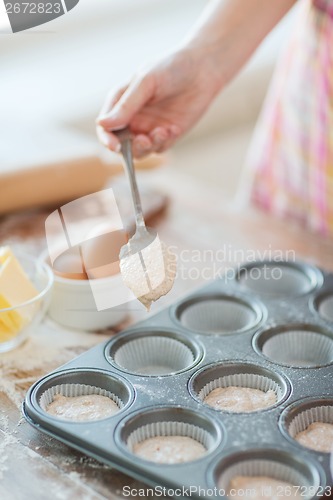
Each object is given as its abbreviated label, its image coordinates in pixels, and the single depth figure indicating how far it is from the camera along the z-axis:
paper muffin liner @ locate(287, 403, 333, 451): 0.86
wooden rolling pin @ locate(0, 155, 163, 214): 1.17
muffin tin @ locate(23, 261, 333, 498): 0.81
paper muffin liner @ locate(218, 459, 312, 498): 0.81
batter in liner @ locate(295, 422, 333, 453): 0.85
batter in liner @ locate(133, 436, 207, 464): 0.83
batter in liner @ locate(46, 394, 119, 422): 0.87
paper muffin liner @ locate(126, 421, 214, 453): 0.85
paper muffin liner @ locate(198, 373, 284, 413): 0.90
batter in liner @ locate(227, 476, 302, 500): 0.80
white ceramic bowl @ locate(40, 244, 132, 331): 0.98
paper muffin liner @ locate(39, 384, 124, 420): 0.89
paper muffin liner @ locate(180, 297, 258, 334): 1.00
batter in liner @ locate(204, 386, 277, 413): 0.89
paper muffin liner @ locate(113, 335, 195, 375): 0.95
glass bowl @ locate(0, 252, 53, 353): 0.94
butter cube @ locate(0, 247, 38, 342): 0.94
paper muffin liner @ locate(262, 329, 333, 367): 0.96
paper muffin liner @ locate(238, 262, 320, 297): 1.05
